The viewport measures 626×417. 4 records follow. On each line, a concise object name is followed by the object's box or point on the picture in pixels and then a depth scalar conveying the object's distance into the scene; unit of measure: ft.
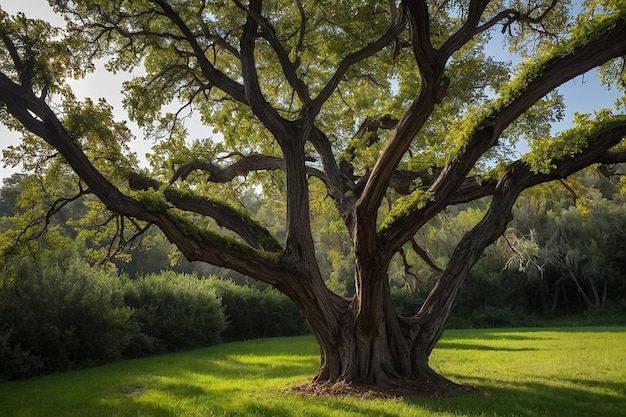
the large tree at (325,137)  22.22
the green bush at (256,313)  73.20
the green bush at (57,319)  35.14
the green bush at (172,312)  52.16
